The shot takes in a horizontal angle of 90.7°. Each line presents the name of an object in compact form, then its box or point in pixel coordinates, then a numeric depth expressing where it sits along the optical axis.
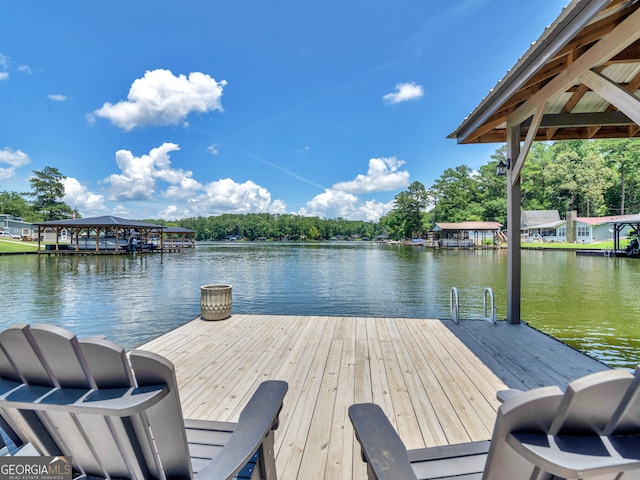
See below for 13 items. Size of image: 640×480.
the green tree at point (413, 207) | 54.12
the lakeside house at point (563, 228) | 31.64
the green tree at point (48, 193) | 44.53
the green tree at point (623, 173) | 35.34
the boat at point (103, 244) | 30.76
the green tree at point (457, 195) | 45.77
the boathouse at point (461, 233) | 35.42
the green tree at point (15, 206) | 50.59
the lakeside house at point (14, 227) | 44.41
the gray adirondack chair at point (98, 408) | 0.77
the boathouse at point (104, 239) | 26.45
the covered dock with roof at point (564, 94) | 2.19
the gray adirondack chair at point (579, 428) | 0.56
